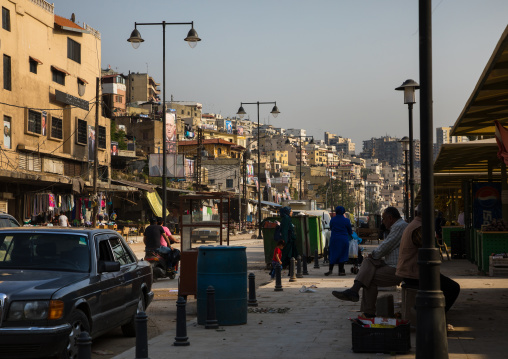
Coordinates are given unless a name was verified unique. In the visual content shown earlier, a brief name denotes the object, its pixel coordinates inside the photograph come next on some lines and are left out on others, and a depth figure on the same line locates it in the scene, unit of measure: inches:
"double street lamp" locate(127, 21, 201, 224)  1173.7
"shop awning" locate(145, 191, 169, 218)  2308.1
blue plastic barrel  434.3
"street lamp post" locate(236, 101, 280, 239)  1948.1
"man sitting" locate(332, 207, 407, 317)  417.4
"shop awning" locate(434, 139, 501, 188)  655.1
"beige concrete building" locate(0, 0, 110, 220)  1549.0
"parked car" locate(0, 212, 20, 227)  612.4
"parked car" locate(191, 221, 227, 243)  598.9
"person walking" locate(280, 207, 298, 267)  844.0
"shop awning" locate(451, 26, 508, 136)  362.3
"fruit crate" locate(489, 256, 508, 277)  756.6
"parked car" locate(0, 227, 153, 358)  309.1
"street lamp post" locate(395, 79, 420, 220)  905.0
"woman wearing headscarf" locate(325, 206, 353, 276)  819.4
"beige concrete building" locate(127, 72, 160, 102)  5964.6
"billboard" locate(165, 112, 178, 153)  2864.2
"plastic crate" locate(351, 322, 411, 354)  337.4
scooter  800.3
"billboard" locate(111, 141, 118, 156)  2776.3
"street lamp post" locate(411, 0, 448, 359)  281.9
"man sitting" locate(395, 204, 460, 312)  391.6
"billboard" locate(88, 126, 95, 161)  1949.6
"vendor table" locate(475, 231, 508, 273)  778.8
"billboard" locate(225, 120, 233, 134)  7403.5
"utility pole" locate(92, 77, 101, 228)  1558.8
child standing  789.9
